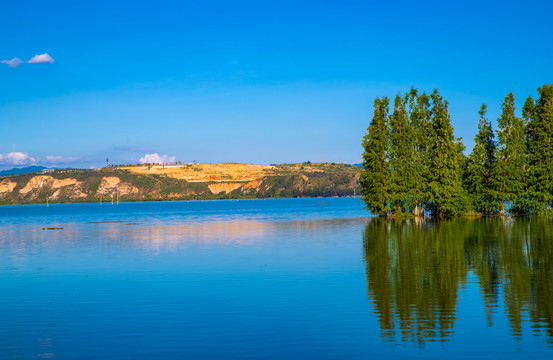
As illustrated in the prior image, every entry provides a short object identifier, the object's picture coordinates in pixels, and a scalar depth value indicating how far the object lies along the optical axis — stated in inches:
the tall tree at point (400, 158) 3257.1
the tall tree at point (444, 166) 3171.8
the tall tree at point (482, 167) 3378.4
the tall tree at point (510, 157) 3294.8
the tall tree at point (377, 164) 3339.1
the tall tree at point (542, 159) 3196.4
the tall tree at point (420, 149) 3218.5
